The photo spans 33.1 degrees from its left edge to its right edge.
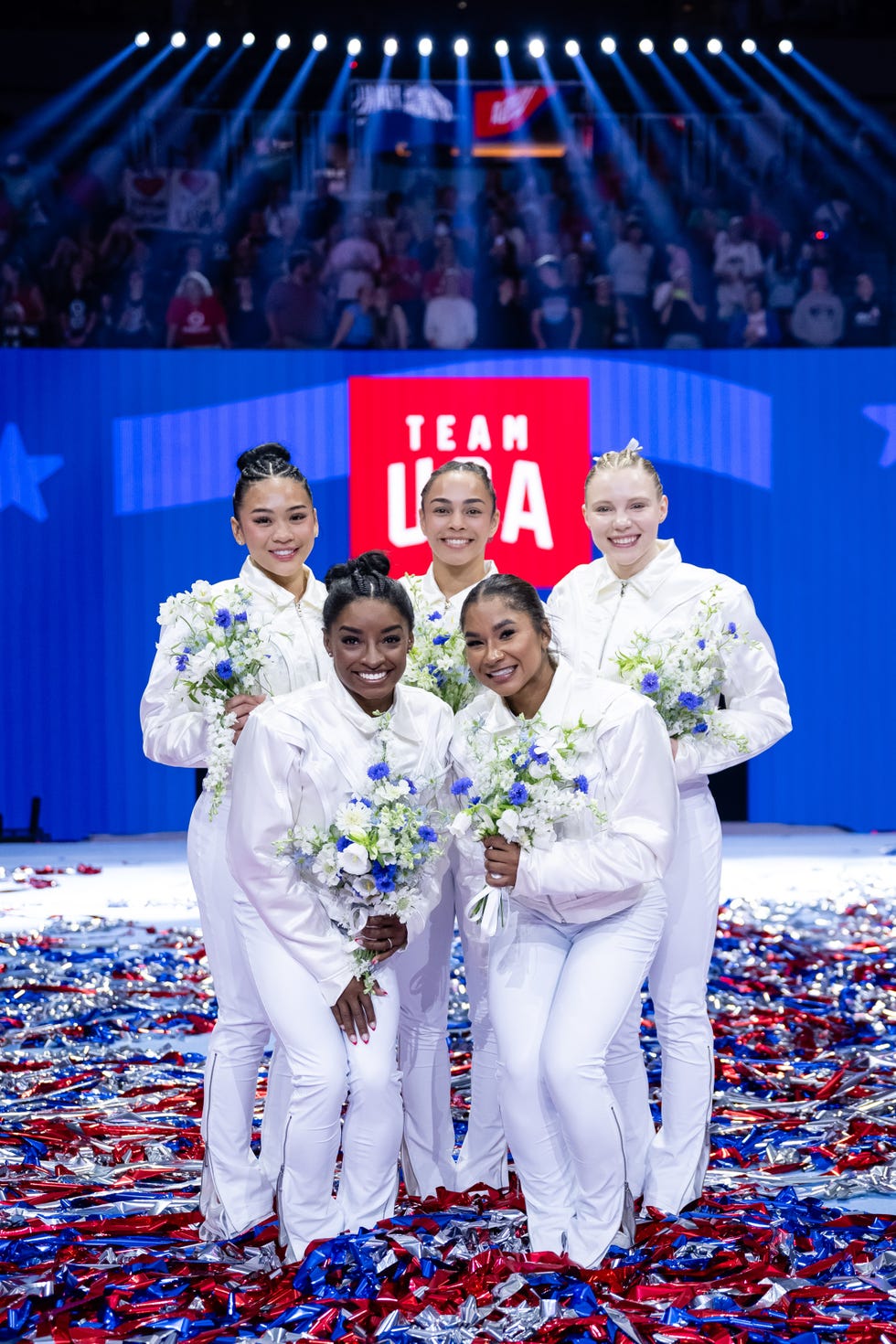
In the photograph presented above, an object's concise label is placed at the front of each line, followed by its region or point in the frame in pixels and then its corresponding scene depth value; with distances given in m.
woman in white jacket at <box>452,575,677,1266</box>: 3.22
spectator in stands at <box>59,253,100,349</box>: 10.92
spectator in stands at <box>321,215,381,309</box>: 11.11
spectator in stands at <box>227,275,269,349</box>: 11.02
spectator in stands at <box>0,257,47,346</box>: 10.80
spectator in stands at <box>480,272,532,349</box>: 11.05
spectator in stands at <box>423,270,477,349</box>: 11.01
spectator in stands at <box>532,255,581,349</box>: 11.02
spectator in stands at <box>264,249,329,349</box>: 10.96
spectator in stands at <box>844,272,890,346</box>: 11.42
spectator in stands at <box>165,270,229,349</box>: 10.89
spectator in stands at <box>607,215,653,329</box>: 11.35
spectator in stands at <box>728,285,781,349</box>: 11.30
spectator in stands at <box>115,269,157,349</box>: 10.96
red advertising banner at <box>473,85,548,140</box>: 11.96
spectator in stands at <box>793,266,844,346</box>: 11.41
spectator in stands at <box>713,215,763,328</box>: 11.45
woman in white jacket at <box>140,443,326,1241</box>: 3.56
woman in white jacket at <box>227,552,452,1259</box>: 3.26
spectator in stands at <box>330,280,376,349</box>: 10.91
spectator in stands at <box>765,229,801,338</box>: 11.55
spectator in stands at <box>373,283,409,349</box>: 11.02
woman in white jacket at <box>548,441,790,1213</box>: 3.70
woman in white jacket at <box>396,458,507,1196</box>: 3.72
